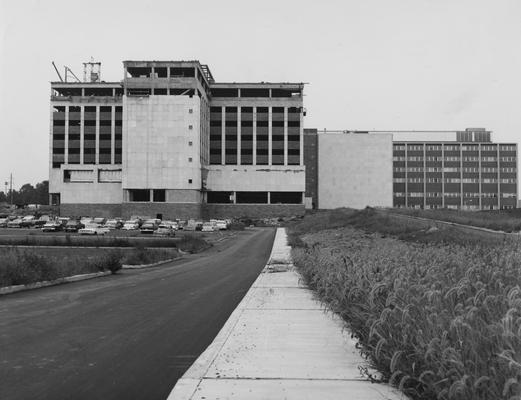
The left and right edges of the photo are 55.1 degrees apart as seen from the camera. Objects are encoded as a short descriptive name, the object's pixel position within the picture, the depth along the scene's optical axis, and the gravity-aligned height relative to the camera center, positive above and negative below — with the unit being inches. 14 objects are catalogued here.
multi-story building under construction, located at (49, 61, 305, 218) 4020.7 +527.7
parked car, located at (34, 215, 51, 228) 3096.0 -113.5
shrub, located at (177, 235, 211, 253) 1551.4 -129.3
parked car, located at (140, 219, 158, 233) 2541.8 -119.5
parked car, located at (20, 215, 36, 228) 3046.8 -116.5
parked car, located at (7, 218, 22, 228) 3026.1 -122.1
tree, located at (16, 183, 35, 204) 7418.8 +104.5
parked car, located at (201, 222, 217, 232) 2987.2 -137.2
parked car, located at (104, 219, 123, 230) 2979.8 -120.3
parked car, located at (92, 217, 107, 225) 3190.0 -108.4
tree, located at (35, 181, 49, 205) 7214.6 +139.5
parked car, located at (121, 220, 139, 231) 2918.3 -125.5
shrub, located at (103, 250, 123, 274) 838.5 -96.8
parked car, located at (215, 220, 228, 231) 3169.3 -129.9
